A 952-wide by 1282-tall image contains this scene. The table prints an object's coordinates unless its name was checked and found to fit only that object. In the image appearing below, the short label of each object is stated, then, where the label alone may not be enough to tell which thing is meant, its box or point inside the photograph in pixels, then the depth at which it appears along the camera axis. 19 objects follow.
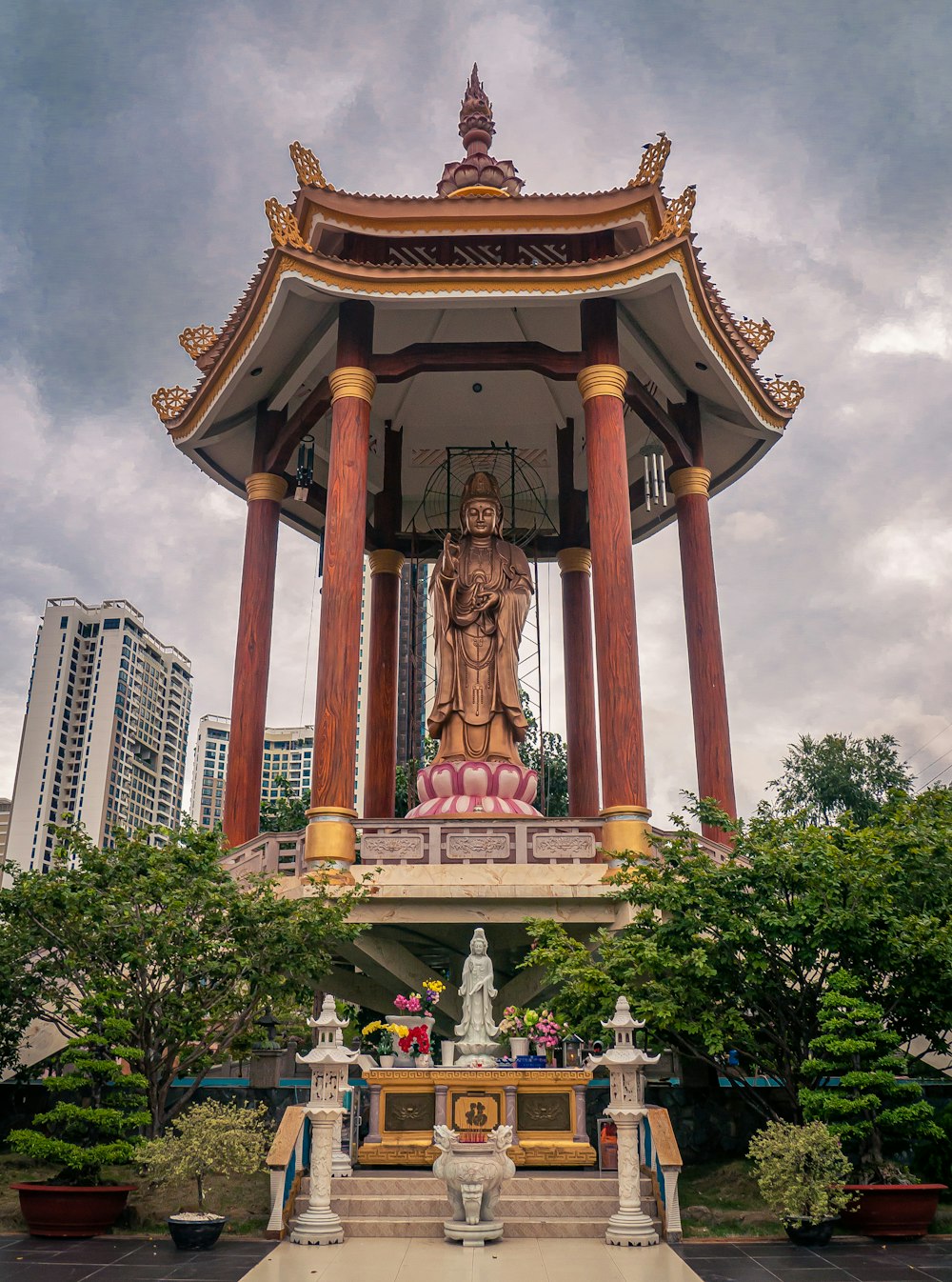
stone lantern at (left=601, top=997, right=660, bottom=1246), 9.34
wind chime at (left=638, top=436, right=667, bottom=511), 19.31
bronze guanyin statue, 17.81
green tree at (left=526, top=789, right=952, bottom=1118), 10.69
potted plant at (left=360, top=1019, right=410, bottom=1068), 12.08
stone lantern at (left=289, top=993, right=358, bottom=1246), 9.30
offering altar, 11.41
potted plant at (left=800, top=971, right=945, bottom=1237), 9.76
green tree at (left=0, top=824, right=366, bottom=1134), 10.94
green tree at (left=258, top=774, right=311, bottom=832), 32.41
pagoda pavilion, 14.81
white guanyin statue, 12.29
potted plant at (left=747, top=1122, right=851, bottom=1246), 9.36
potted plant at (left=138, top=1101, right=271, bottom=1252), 9.50
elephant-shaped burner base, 9.16
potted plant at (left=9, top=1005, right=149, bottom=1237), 9.79
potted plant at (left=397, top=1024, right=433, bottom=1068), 12.34
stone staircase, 9.60
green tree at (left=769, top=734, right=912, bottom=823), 36.62
